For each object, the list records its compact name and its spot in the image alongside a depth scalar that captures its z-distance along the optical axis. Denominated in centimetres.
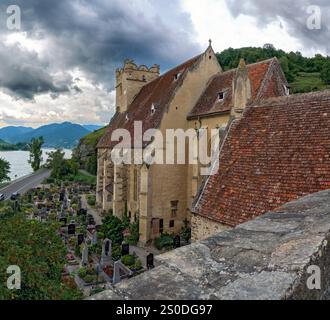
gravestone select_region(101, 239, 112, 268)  2017
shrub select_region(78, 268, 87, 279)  1834
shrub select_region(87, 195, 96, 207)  4213
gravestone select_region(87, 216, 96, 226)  3056
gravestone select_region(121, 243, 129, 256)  2147
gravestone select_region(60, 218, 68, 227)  3048
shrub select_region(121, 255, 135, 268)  2009
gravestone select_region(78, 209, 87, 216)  3406
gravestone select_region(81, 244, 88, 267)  2063
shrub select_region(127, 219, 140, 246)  2417
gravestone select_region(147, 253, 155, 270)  1928
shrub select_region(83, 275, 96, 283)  1784
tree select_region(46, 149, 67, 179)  6956
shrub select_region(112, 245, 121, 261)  2100
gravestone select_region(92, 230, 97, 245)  2403
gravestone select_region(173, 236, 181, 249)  2197
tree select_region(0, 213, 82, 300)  809
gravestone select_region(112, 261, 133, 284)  1782
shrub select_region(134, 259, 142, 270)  1954
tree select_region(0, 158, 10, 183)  5174
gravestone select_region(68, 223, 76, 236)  2749
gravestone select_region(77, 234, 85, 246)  2455
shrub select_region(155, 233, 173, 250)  2262
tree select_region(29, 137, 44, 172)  8866
